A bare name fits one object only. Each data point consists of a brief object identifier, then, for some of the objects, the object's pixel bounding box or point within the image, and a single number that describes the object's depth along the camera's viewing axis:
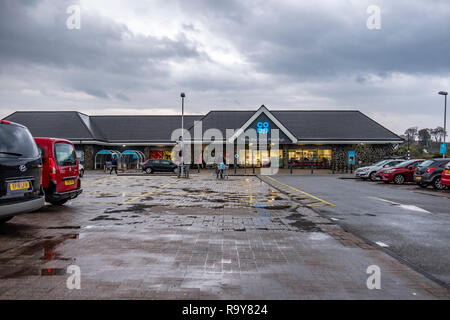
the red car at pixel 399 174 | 19.22
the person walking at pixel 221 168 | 23.22
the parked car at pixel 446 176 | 14.05
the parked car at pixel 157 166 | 30.22
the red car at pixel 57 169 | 8.47
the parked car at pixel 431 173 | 16.02
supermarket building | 35.31
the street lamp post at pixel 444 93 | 25.08
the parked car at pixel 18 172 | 5.59
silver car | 22.22
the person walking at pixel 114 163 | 29.20
